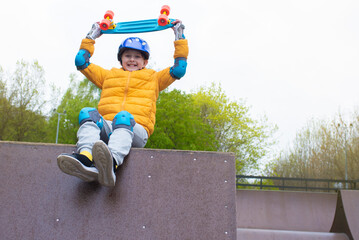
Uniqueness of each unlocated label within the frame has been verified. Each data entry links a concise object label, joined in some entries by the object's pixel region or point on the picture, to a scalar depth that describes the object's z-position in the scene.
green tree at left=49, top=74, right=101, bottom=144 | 21.91
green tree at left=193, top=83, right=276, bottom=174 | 23.23
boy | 2.26
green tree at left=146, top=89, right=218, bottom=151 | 17.61
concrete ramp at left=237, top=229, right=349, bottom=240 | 5.22
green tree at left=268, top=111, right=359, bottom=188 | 20.28
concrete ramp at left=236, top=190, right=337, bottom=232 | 8.18
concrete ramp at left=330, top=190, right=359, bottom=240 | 4.90
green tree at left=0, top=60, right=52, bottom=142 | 21.17
